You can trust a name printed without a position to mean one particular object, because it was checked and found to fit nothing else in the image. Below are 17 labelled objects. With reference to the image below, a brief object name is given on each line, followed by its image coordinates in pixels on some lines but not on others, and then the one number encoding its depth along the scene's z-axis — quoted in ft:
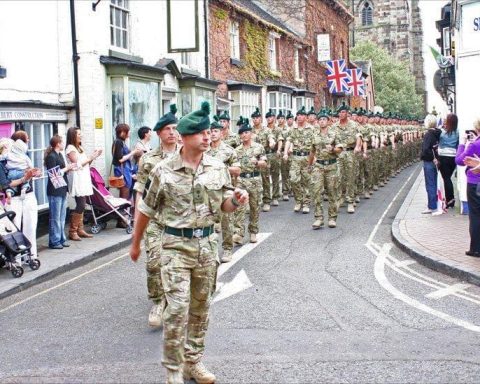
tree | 222.48
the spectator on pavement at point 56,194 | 38.24
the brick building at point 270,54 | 81.15
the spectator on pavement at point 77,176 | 40.14
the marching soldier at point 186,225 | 17.04
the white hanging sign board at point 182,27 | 62.69
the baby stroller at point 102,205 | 43.09
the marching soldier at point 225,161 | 31.13
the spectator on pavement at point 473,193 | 32.35
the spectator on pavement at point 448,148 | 46.99
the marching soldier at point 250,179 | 38.70
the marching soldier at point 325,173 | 45.24
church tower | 290.76
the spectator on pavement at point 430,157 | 47.96
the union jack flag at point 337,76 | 120.06
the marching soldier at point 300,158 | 55.11
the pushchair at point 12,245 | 31.02
